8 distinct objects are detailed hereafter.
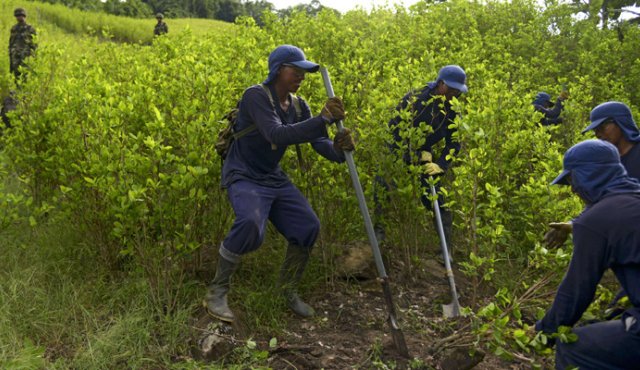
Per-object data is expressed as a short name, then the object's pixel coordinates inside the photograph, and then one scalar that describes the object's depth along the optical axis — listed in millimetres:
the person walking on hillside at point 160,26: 15281
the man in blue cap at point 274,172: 3371
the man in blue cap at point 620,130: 3609
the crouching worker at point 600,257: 2316
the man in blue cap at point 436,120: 4457
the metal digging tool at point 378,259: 3447
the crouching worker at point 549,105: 7318
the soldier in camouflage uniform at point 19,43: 8844
